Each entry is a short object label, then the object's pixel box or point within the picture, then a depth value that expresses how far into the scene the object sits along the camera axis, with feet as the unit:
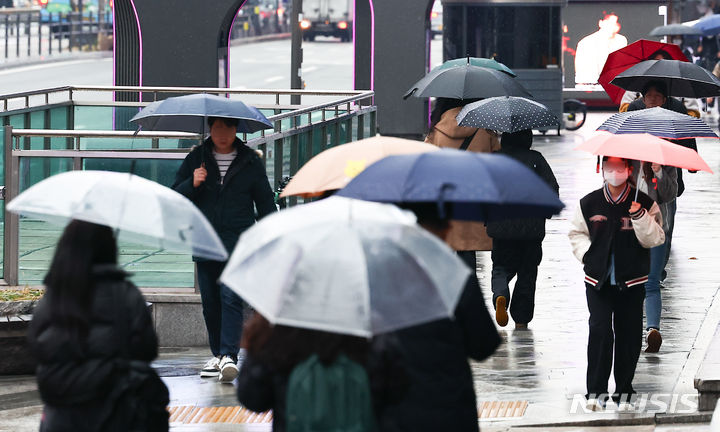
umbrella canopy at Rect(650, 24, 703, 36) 201.98
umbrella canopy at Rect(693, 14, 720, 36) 222.28
